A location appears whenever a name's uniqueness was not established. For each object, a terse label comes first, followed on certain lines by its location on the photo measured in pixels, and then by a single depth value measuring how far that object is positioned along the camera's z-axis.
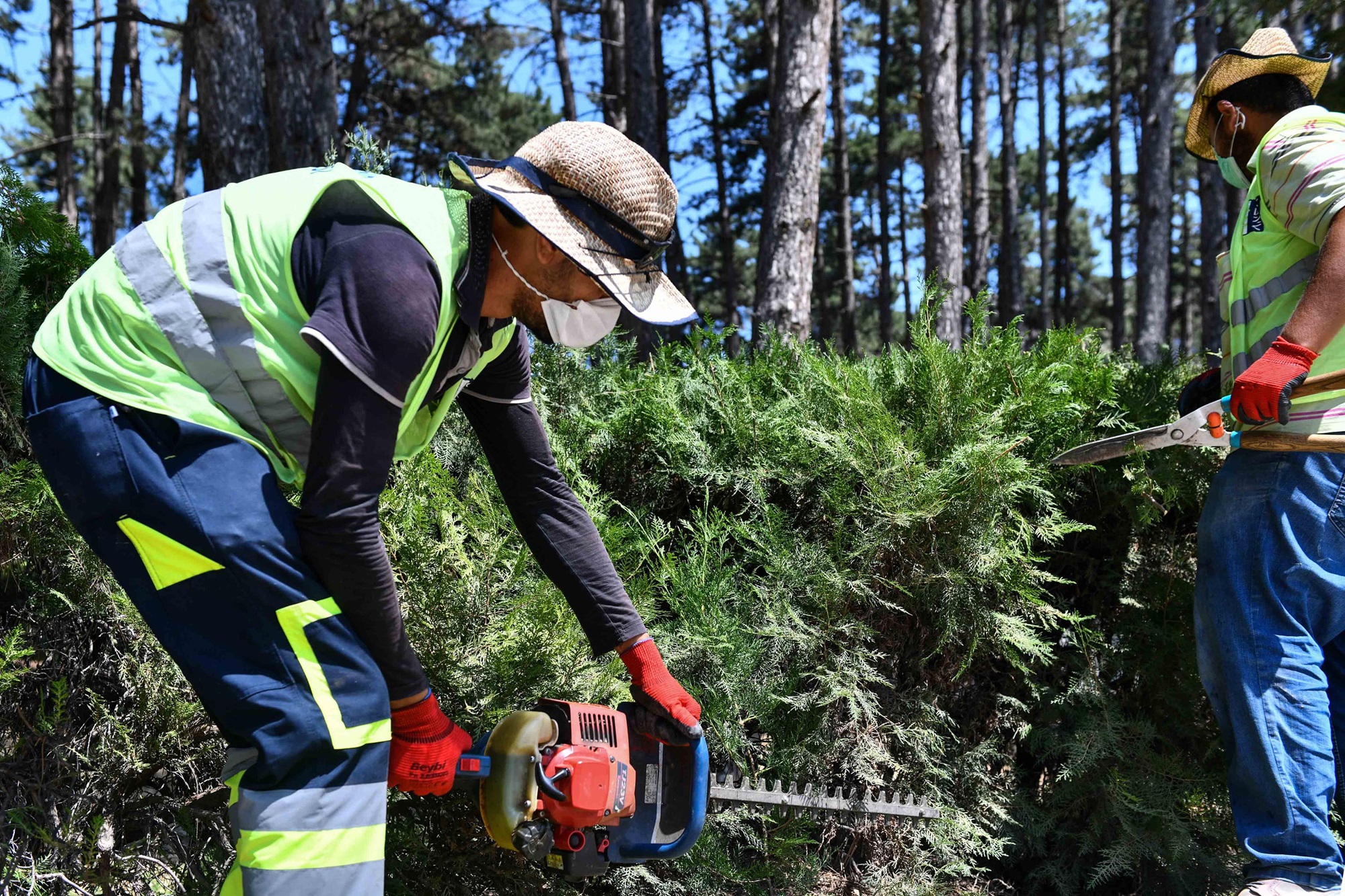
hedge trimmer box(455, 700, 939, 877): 2.22
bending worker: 1.60
